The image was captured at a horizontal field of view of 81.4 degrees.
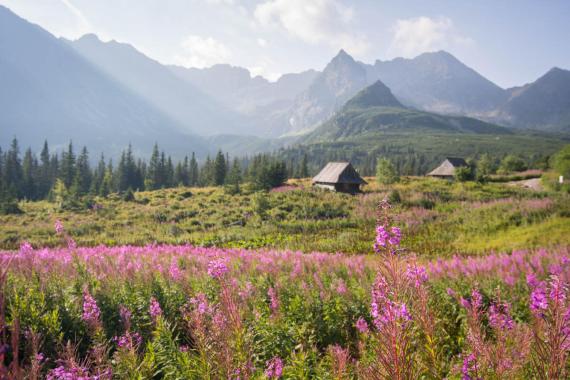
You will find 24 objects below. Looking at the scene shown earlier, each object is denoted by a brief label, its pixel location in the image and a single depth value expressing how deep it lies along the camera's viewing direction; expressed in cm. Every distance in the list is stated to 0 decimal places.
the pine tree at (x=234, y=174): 6316
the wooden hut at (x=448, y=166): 6159
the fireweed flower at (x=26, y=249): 662
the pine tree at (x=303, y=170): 9926
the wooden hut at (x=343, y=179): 4166
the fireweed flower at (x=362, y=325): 414
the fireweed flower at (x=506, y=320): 342
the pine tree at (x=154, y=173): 8275
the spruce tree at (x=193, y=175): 9825
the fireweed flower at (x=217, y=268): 275
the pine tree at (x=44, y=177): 7394
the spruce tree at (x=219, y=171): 6969
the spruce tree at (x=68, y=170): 6806
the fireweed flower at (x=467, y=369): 265
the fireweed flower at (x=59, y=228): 631
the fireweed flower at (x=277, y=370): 305
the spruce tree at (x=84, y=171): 7171
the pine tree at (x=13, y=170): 6807
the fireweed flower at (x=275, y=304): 534
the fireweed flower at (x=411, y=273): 260
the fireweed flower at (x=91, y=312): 350
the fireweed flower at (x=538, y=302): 297
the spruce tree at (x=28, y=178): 6931
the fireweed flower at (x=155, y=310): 431
